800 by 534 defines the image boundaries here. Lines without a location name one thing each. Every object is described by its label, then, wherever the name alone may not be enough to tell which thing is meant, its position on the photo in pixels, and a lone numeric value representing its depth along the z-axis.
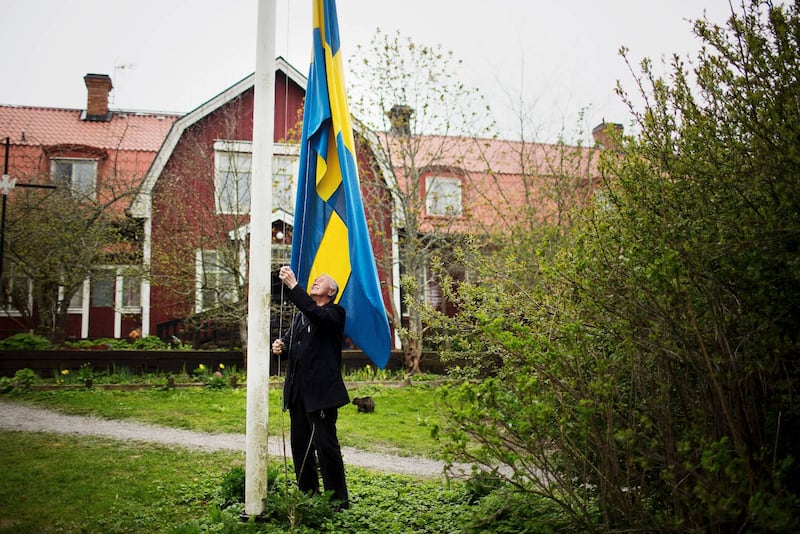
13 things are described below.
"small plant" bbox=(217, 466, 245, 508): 5.44
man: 5.30
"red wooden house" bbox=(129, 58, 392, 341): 15.69
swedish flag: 5.50
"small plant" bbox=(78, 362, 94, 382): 12.41
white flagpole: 4.88
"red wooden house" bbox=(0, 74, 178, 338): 16.61
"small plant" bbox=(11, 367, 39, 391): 11.84
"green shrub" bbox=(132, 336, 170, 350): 15.17
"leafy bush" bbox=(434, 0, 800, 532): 3.26
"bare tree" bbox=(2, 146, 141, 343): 14.20
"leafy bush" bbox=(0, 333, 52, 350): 13.59
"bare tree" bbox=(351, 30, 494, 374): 14.56
